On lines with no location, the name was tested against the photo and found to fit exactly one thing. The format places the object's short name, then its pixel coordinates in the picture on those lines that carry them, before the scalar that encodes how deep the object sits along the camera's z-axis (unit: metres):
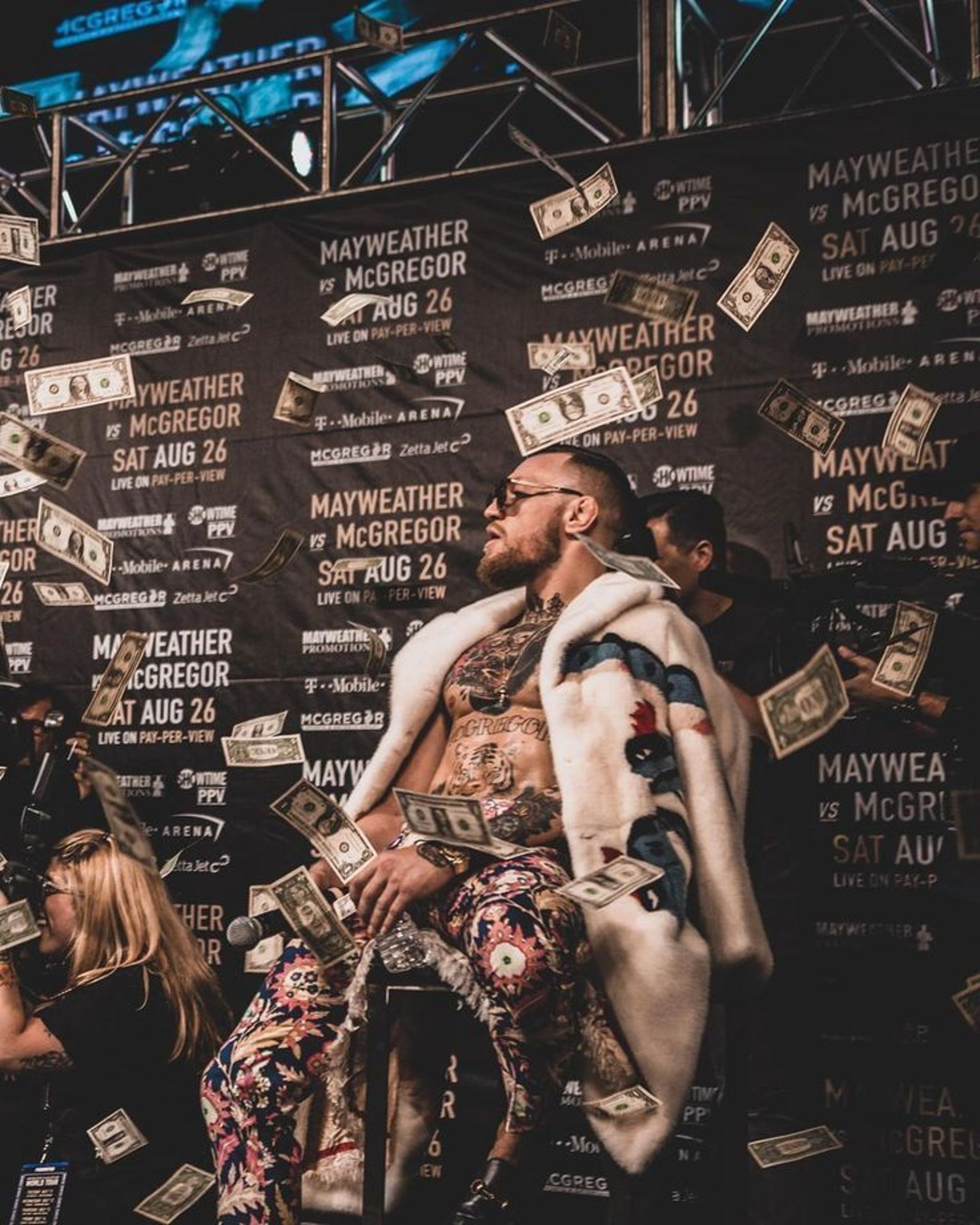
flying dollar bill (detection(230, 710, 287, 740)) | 3.92
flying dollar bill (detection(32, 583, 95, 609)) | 4.24
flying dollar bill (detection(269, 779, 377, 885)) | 3.15
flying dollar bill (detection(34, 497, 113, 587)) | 4.16
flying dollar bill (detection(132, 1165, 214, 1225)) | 3.27
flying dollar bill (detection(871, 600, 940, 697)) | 3.14
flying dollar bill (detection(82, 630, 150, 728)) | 3.96
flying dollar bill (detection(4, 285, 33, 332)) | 4.43
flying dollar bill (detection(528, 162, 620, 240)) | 3.78
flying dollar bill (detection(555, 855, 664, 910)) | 2.72
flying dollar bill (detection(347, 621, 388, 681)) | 3.83
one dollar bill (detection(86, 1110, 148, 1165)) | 2.97
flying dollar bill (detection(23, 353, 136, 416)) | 4.21
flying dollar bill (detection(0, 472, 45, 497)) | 4.30
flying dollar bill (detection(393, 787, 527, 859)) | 2.75
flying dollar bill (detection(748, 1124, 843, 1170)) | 3.08
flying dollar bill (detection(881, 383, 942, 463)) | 3.39
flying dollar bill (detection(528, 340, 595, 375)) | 3.76
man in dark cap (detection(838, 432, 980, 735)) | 3.06
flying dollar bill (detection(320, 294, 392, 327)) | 4.02
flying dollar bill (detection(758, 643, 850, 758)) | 3.08
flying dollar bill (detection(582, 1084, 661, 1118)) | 2.69
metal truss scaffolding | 3.76
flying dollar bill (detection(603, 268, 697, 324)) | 3.68
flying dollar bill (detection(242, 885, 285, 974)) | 3.80
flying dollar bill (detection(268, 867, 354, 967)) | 2.90
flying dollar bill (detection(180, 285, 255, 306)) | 4.19
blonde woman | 3.00
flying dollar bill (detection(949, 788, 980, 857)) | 3.02
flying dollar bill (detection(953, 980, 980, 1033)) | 3.08
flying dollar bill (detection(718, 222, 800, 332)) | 3.60
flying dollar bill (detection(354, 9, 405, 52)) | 3.72
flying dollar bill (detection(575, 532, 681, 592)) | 3.04
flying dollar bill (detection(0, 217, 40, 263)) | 4.22
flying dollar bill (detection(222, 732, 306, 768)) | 3.88
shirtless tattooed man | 2.58
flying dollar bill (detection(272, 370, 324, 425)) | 4.04
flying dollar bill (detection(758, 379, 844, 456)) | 3.48
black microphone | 2.79
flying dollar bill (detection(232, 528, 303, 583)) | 3.98
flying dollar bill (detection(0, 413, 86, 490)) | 4.13
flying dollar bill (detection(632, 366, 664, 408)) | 3.64
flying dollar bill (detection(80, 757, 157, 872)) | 3.00
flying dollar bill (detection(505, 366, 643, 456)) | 3.60
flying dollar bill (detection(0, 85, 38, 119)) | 4.14
